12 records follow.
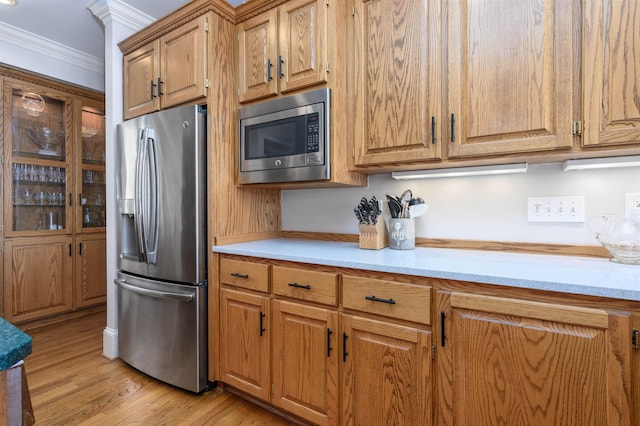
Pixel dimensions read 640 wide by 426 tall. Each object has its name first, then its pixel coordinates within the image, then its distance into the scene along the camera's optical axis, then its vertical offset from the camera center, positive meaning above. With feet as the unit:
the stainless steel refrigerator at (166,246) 6.11 -0.74
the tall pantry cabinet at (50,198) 9.23 +0.35
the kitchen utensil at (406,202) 5.58 +0.12
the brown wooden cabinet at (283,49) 5.54 +2.94
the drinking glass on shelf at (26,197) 9.68 +0.38
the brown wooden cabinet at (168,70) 6.28 +2.97
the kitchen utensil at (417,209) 5.58 +0.00
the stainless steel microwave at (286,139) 5.46 +1.28
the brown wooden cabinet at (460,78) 4.15 +1.89
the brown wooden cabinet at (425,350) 3.20 -1.75
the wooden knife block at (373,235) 5.66 -0.47
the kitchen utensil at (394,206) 5.60 +0.05
